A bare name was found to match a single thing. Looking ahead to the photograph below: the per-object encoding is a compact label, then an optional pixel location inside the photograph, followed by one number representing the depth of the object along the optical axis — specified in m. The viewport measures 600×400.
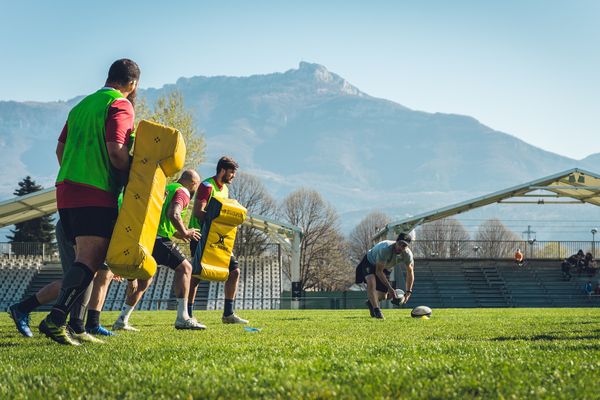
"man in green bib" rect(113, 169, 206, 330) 9.37
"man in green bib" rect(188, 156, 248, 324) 10.14
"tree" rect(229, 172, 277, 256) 85.06
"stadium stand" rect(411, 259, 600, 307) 42.16
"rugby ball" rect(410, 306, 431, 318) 15.38
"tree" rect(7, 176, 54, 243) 68.44
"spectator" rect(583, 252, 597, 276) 44.19
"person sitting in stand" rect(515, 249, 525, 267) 46.32
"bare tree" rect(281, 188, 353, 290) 74.62
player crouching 13.71
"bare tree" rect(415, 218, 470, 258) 86.81
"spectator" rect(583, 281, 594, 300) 41.41
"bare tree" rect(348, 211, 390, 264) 99.25
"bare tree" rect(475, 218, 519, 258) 97.00
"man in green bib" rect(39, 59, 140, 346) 6.18
